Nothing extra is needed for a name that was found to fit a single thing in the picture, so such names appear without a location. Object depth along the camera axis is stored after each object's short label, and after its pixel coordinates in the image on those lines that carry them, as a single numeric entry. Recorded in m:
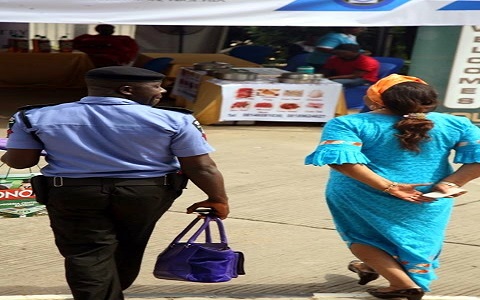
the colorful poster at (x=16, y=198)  6.21
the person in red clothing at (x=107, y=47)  13.85
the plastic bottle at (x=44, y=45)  13.88
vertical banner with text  10.45
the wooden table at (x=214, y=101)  10.47
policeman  3.62
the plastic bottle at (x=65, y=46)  14.18
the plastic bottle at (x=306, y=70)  11.03
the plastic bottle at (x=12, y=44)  13.80
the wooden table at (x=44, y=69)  13.66
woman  4.26
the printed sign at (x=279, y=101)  10.49
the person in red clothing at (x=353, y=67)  11.73
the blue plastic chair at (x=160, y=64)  13.17
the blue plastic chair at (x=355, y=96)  11.72
